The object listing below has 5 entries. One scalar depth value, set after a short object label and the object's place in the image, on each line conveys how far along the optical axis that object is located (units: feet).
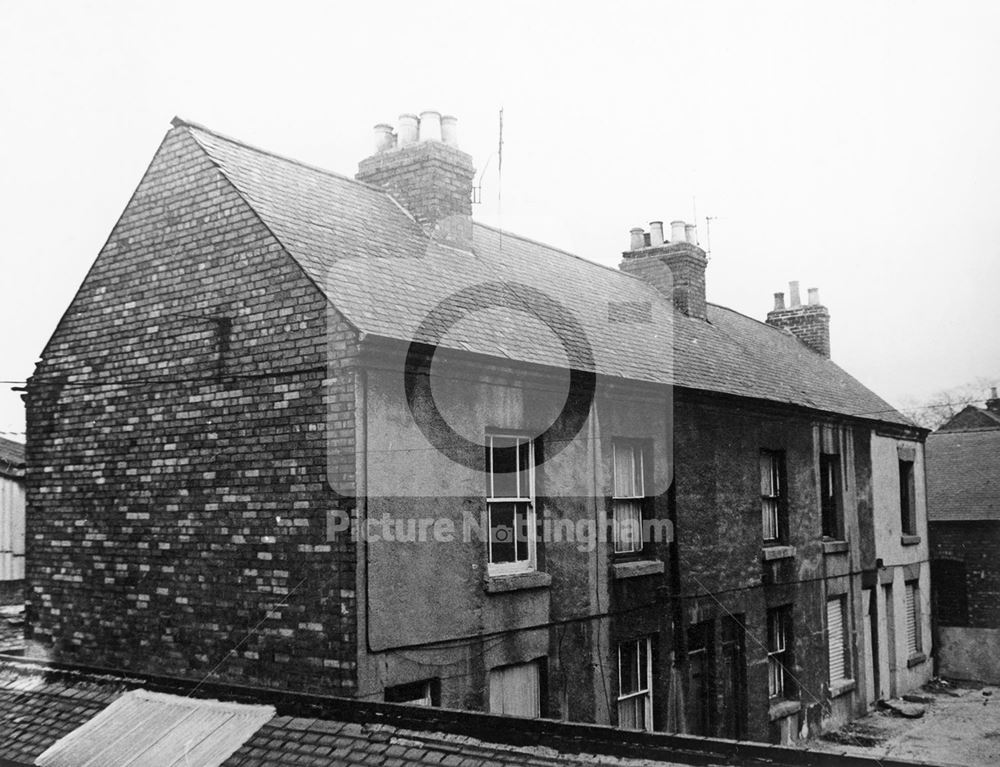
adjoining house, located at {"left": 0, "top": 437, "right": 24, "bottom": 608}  55.88
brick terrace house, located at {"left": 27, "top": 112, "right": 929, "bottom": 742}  29.12
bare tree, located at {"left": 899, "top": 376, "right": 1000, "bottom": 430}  222.95
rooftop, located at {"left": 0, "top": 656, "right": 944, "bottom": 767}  20.45
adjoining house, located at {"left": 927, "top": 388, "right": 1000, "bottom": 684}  72.54
